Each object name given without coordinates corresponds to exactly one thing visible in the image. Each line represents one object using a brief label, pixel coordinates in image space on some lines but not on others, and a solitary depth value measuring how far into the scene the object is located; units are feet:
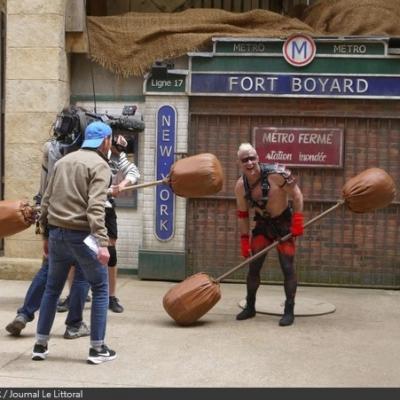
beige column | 25.29
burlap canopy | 25.20
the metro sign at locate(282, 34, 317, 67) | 24.57
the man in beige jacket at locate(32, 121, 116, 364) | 15.30
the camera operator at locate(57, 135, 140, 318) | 20.40
